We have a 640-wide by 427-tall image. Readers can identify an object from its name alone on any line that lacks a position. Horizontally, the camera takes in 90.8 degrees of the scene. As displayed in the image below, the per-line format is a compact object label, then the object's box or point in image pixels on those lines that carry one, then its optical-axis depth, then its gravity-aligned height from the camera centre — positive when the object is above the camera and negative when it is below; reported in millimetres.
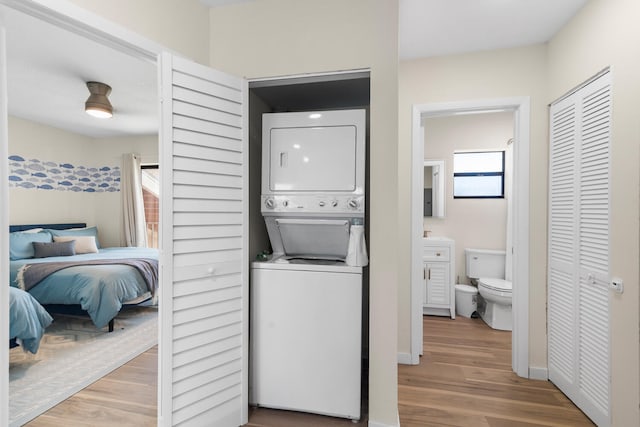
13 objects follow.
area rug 2148 -1285
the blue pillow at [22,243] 4020 -437
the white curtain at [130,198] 5551 +220
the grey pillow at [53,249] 4168 -526
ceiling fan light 3334 +1202
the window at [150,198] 5888 +241
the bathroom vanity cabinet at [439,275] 3703 -720
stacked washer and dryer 1907 -426
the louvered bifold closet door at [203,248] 1615 -202
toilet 3320 -771
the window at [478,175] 4070 +512
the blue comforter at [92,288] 3146 -810
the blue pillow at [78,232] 4684 -344
